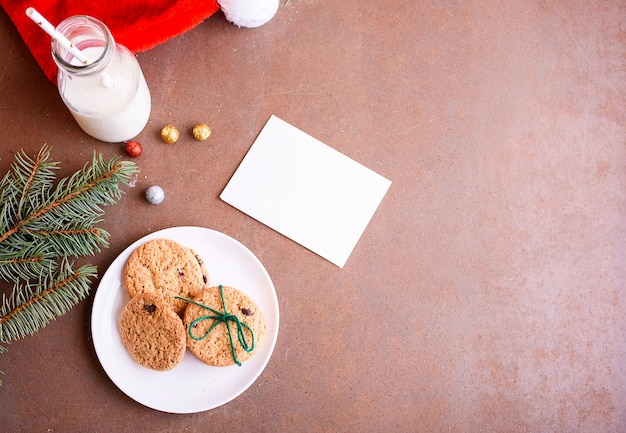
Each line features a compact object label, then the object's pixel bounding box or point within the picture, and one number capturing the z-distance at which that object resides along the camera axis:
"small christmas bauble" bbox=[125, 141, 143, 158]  0.84
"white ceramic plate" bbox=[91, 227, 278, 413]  0.81
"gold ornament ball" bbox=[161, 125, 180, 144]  0.86
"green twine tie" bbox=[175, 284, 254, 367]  0.79
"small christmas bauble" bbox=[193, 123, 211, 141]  0.86
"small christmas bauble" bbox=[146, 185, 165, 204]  0.84
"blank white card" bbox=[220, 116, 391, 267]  0.88
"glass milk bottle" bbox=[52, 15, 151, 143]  0.70
